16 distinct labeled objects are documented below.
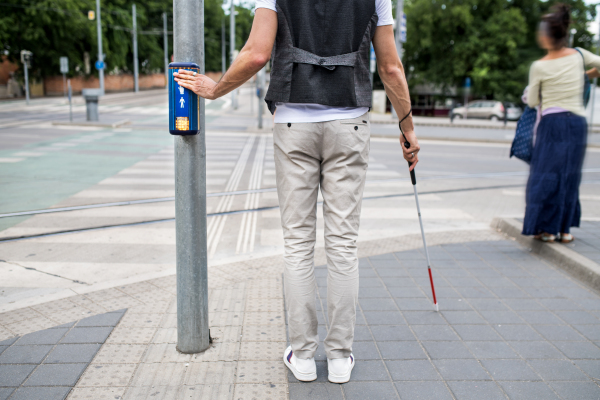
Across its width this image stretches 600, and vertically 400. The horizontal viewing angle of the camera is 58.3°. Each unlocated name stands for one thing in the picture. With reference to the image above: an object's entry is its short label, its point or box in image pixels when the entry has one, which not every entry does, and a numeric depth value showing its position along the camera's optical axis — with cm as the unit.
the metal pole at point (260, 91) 1966
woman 430
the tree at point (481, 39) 3900
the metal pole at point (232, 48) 3179
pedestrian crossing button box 243
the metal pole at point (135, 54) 5156
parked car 3491
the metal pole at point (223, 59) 6785
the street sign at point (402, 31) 2450
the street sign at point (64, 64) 2681
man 234
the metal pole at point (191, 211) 250
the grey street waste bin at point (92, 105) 2016
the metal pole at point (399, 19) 2449
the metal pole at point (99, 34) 4125
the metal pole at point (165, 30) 5960
